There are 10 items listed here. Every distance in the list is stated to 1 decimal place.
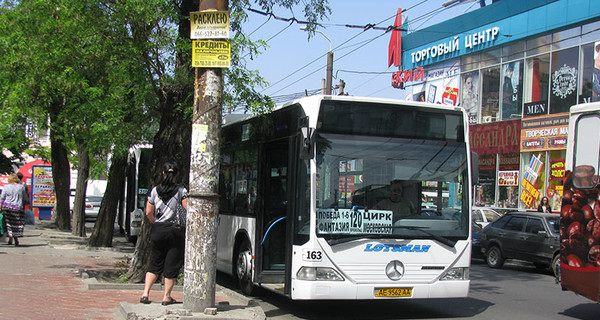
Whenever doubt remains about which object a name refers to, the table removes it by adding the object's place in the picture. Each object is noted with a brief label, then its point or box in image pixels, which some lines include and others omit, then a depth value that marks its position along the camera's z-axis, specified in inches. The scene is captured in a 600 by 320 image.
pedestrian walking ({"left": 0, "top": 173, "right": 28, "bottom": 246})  638.5
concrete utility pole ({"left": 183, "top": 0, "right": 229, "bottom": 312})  287.3
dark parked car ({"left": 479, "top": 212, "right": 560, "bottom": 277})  616.0
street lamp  881.3
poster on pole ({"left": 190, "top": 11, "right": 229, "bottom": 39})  293.1
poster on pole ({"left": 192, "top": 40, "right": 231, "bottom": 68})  295.6
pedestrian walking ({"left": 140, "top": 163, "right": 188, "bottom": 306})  313.6
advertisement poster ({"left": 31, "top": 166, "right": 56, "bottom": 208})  1092.2
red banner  1111.0
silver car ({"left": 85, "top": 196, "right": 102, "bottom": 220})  1421.0
